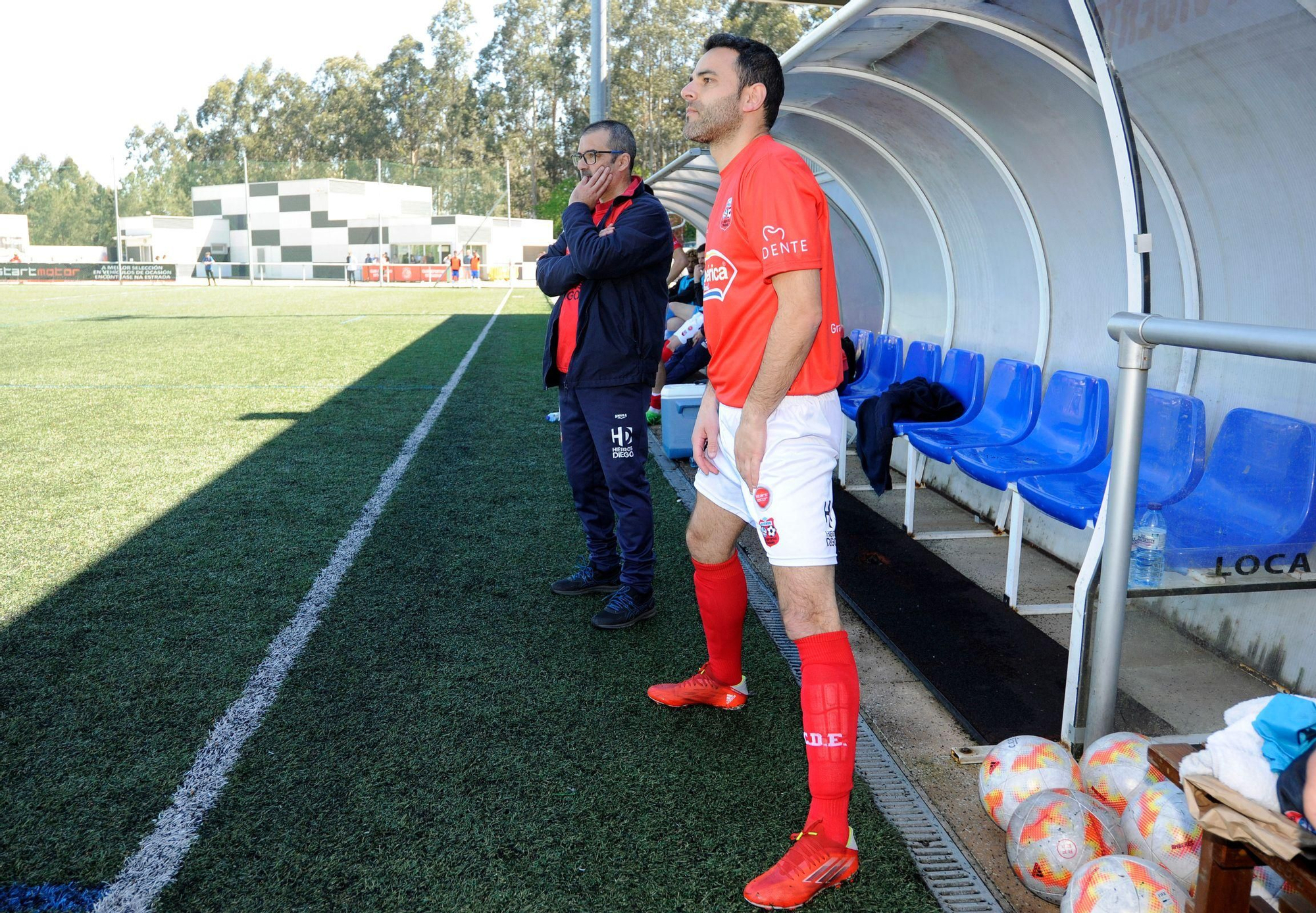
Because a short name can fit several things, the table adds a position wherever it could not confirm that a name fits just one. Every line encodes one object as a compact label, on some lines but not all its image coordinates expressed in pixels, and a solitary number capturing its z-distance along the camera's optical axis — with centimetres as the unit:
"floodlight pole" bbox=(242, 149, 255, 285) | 4319
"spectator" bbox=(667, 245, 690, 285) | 994
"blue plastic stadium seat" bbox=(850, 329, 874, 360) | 816
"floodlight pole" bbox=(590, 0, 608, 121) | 1077
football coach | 370
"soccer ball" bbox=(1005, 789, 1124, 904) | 229
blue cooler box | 707
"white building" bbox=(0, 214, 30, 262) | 5700
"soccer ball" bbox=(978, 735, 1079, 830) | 256
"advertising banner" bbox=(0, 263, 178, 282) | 4366
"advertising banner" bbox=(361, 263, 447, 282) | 4559
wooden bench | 170
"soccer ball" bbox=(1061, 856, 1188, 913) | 203
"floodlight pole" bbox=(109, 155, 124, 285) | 4369
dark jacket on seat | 541
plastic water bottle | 295
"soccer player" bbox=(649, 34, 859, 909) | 231
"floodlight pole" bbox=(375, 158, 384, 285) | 4409
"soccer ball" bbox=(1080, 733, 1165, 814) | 248
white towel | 162
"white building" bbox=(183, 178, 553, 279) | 4741
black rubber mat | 325
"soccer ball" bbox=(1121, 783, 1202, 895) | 220
